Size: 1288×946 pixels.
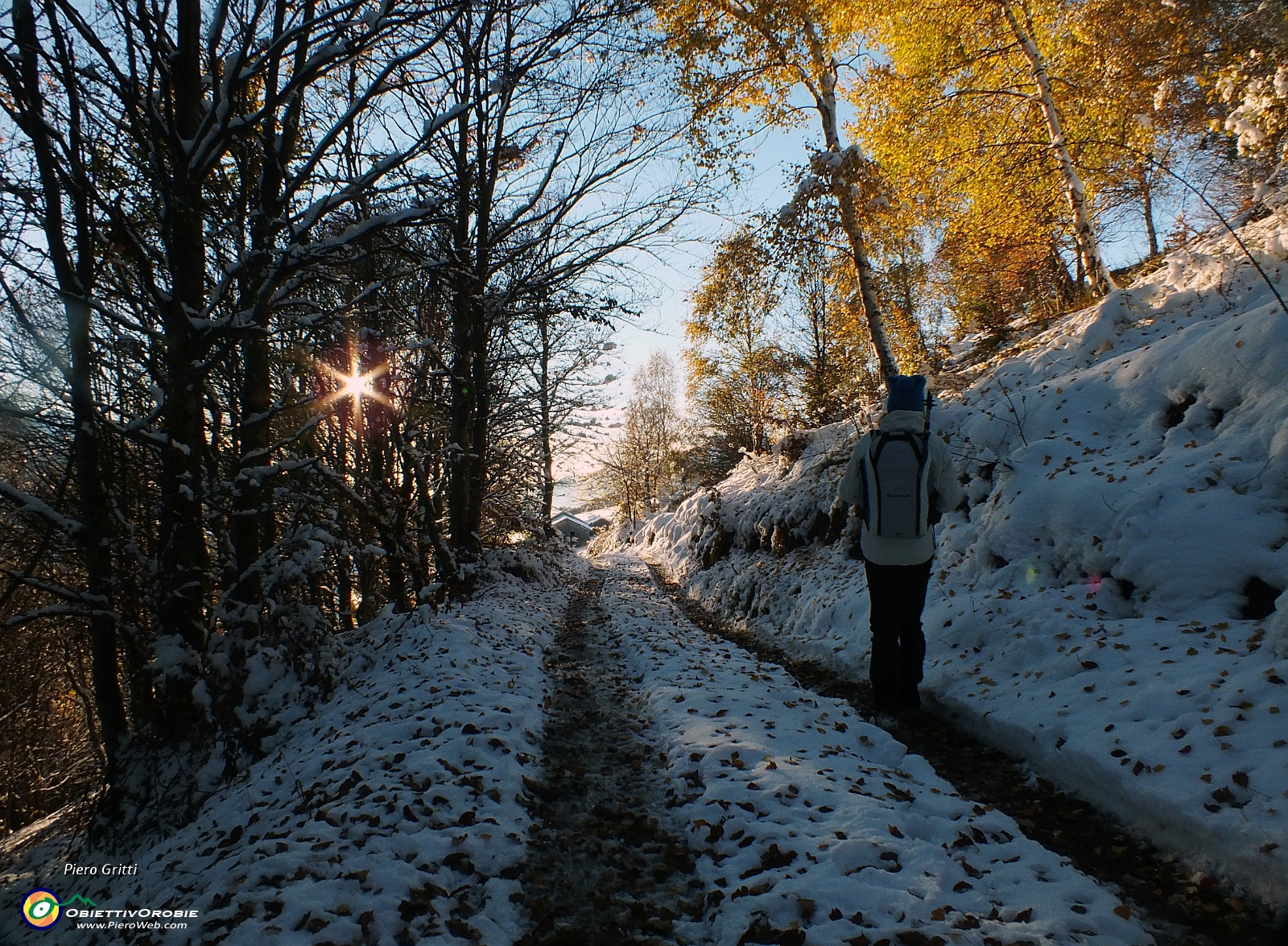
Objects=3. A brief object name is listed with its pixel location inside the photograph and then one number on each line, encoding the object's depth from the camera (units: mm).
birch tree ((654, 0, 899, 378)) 10938
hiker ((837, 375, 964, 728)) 5133
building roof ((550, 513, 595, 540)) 63778
